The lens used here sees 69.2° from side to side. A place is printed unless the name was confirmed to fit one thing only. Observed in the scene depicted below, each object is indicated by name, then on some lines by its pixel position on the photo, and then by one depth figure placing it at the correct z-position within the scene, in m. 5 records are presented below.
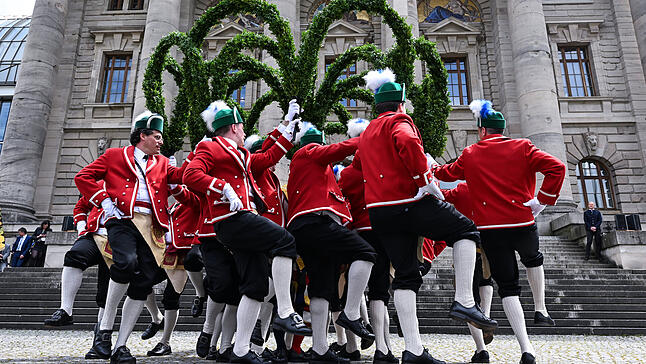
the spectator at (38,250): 13.67
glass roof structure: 30.08
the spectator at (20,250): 13.71
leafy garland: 10.49
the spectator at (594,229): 13.02
